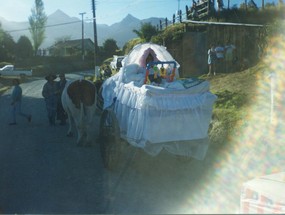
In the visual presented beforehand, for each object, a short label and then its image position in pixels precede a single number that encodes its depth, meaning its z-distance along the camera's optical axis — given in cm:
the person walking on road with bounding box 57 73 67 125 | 1350
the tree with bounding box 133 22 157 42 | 3634
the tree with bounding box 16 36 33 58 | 7281
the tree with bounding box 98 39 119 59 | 6719
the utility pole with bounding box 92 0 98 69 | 4028
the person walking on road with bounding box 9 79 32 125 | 1429
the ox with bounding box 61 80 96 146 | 1021
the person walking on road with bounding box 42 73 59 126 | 1359
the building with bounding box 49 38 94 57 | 7827
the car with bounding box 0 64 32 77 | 4831
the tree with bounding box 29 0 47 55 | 8325
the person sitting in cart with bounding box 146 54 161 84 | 799
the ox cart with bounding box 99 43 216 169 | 683
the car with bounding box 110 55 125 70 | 3270
